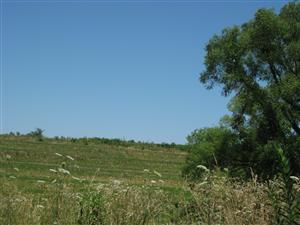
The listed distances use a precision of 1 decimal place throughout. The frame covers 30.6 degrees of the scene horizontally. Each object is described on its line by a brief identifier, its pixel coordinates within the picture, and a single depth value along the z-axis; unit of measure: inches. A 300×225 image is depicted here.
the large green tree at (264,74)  770.8
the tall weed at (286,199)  193.3
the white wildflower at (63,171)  254.5
